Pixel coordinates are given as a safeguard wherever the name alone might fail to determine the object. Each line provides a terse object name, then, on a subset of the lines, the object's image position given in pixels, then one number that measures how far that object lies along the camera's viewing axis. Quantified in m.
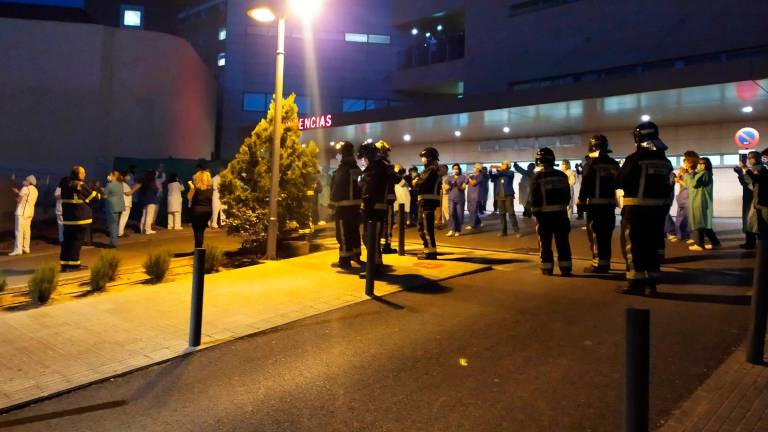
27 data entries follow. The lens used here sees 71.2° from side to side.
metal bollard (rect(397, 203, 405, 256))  9.91
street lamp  9.22
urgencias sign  21.72
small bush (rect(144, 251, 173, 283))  8.05
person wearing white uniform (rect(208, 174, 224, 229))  17.22
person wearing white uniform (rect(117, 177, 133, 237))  14.42
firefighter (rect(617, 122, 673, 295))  6.54
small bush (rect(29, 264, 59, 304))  6.84
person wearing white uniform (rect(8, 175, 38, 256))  11.60
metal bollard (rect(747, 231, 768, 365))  4.23
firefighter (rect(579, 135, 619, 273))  7.85
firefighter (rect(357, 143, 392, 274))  8.35
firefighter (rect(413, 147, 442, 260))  9.38
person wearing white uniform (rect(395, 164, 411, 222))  15.71
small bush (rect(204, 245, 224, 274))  8.78
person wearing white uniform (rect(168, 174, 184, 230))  16.64
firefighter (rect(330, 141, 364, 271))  8.67
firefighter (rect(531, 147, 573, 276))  7.87
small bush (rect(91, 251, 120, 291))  7.50
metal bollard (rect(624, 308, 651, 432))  2.55
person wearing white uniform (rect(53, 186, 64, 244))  12.80
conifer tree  9.98
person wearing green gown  10.25
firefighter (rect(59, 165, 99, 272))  9.35
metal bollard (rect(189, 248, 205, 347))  5.05
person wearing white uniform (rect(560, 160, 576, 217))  15.22
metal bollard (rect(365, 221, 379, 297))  6.64
